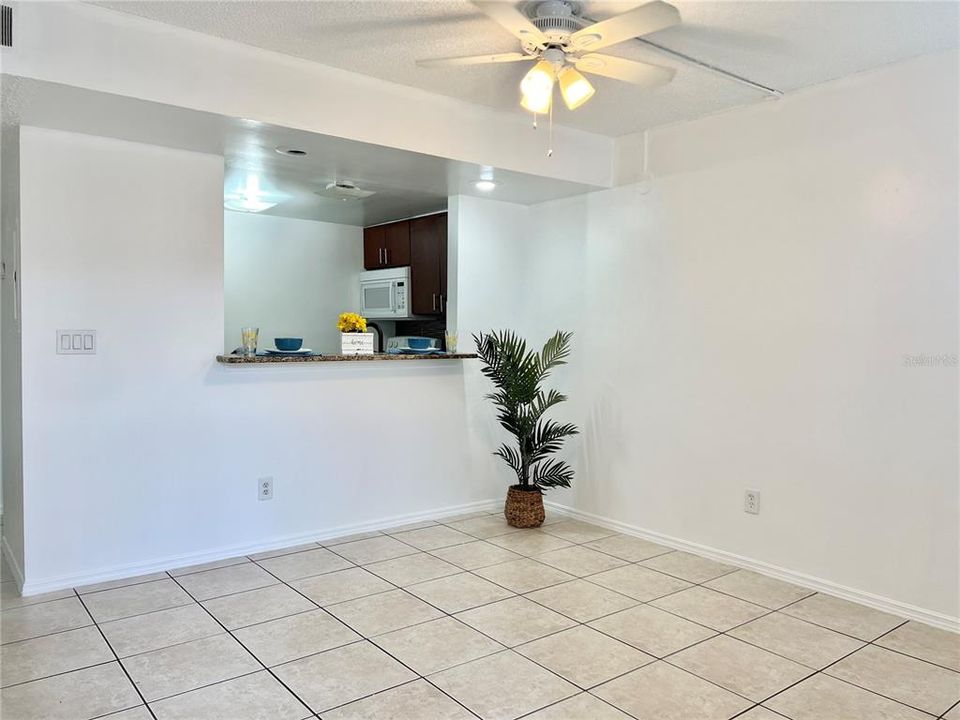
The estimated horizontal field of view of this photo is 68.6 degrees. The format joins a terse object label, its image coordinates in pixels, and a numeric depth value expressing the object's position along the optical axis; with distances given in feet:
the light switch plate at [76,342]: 10.16
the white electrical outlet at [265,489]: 12.10
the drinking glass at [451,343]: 14.43
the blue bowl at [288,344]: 12.31
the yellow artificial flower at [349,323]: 13.00
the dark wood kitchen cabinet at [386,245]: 17.63
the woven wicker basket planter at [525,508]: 13.60
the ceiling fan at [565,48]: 7.10
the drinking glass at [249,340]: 12.04
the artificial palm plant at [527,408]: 13.58
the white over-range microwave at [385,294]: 17.35
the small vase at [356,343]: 13.00
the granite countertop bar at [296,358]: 11.28
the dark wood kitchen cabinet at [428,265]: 16.04
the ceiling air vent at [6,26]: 7.88
